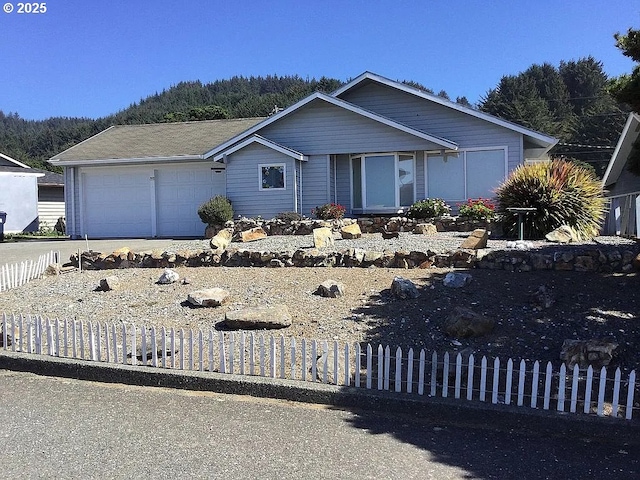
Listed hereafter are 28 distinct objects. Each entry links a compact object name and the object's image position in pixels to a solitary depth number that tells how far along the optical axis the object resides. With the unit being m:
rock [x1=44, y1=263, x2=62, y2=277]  10.80
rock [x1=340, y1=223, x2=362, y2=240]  12.50
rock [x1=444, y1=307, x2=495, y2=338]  6.21
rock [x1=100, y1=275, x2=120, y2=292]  9.07
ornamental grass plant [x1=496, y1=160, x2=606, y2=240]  11.57
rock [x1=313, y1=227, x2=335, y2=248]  10.98
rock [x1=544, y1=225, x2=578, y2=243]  10.56
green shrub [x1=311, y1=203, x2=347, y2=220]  16.27
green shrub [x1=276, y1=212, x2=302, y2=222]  15.89
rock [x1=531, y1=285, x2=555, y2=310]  6.86
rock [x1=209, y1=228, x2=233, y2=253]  10.97
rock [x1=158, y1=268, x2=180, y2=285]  9.19
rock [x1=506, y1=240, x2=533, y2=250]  9.31
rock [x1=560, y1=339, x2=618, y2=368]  5.45
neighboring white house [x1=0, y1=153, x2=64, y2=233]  28.48
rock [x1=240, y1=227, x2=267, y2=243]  13.19
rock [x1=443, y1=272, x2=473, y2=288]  7.74
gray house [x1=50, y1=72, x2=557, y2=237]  17.33
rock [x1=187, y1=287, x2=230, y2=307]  7.75
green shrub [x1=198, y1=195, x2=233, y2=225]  17.03
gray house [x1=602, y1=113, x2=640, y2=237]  14.13
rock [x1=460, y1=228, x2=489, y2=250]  9.51
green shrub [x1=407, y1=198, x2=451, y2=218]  15.59
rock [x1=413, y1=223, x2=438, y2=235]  13.50
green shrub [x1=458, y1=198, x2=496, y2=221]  14.23
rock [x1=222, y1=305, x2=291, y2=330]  6.82
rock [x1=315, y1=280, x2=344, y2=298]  7.77
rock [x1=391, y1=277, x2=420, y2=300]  7.40
